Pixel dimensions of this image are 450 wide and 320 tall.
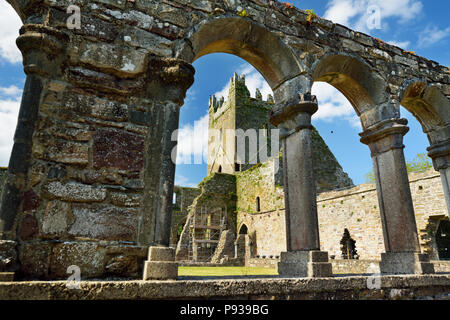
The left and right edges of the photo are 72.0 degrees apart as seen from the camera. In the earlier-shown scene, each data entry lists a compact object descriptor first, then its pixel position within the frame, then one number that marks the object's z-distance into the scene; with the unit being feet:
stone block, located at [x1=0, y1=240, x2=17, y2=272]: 7.32
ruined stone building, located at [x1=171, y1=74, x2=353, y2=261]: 61.05
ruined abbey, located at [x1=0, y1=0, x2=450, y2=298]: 8.29
